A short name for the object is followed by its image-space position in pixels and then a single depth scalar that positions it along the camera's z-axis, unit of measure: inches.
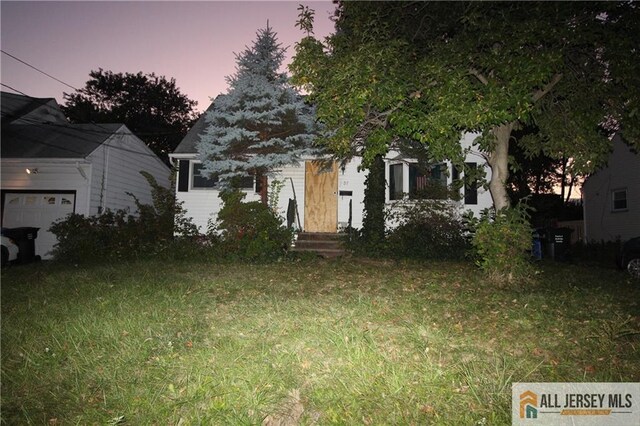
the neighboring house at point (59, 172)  568.7
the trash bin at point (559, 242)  451.8
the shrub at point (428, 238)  410.9
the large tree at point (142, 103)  1285.7
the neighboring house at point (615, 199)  586.9
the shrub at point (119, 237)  408.2
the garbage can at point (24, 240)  465.4
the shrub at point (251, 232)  377.1
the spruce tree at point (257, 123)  451.2
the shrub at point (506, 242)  234.1
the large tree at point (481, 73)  213.8
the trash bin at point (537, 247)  456.8
